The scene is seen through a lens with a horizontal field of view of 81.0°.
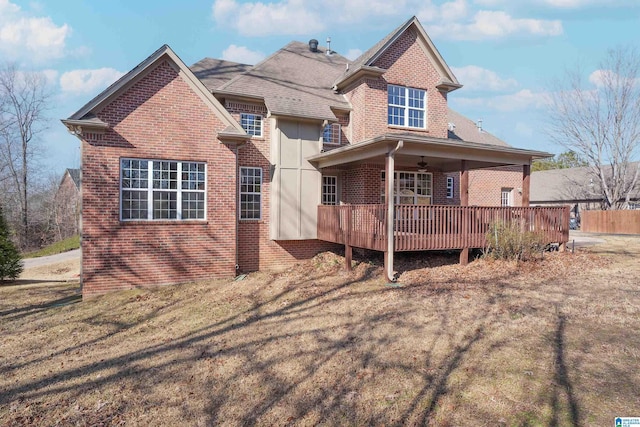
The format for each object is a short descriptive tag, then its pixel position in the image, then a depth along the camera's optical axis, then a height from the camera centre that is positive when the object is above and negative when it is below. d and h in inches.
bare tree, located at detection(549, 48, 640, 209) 1109.7 +130.7
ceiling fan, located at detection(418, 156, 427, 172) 527.7 +62.6
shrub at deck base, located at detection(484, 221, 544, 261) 425.1 -38.3
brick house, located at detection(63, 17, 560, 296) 398.9 +64.3
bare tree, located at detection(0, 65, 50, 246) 1307.8 +163.7
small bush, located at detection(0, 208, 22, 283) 528.1 -73.0
